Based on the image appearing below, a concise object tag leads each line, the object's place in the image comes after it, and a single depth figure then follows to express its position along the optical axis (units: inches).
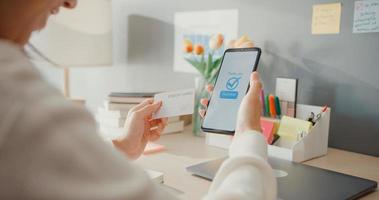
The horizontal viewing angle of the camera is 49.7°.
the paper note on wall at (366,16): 42.3
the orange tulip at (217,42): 53.6
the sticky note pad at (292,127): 41.8
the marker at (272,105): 46.3
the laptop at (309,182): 30.9
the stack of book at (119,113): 53.3
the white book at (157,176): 34.1
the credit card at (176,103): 39.9
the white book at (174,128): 53.6
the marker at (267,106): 46.9
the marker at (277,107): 46.5
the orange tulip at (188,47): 56.1
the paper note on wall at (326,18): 45.2
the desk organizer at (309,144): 40.6
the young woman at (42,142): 13.3
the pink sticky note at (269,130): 42.4
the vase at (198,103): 52.1
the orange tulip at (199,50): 55.4
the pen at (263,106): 47.6
